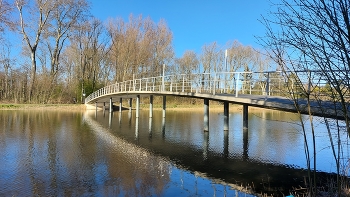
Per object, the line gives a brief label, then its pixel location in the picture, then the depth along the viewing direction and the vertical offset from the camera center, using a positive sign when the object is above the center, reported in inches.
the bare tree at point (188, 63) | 1723.7 +268.0
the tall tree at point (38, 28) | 1248.8 +369.0
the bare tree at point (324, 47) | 99.0 +22.9
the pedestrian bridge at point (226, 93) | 230.9 +18.8
